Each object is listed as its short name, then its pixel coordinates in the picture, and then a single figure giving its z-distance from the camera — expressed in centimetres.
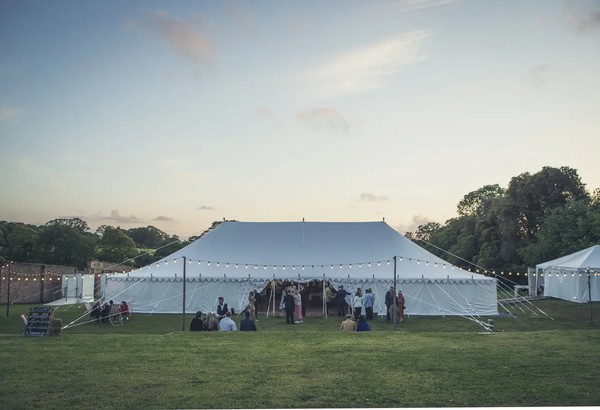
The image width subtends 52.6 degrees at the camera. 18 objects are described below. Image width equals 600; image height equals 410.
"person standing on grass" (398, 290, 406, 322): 1541
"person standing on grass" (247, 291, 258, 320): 1566
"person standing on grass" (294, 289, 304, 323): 1544
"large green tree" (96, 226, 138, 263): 5034
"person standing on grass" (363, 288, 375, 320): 1555
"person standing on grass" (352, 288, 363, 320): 1496
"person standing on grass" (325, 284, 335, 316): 1720
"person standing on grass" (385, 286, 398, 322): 1552
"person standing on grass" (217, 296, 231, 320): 1412
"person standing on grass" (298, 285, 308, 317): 1719
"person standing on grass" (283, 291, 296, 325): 1482
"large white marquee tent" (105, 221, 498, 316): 1723
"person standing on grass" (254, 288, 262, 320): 1735
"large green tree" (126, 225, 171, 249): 7494
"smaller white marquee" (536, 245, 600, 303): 2045
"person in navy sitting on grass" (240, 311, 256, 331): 1159
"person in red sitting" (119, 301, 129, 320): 1576
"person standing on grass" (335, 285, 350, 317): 1688
